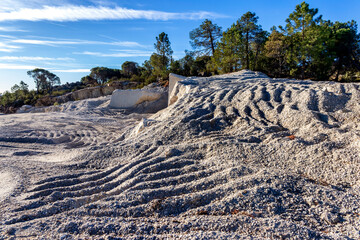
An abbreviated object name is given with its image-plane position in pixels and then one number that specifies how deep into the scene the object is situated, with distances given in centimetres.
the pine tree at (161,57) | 2220
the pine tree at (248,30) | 1708
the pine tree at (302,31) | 1454
